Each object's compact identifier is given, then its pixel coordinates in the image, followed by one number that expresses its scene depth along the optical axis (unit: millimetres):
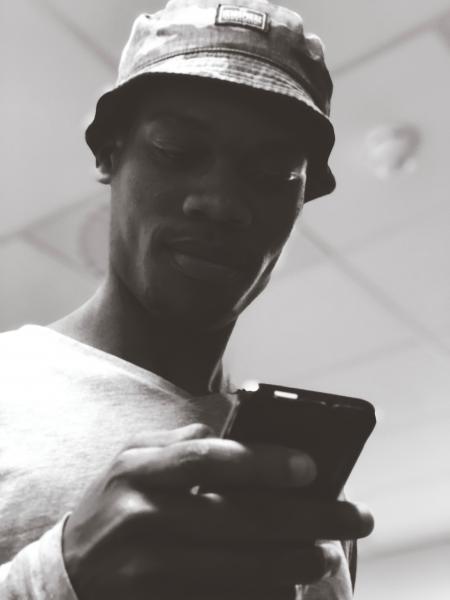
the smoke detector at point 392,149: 2084
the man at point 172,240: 602
